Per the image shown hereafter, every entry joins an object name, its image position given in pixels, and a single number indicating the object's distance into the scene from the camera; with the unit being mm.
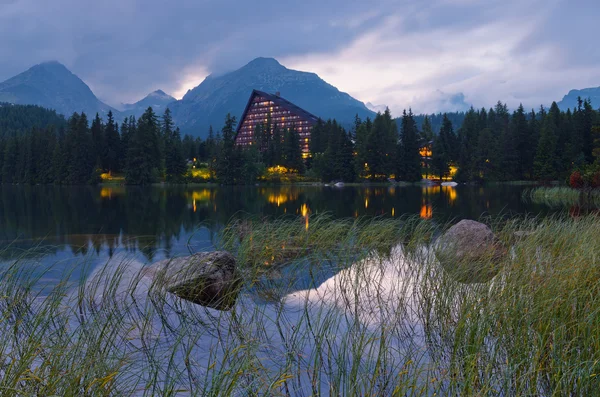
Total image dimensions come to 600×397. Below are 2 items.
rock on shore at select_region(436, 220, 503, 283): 6023
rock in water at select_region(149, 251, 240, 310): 6051
